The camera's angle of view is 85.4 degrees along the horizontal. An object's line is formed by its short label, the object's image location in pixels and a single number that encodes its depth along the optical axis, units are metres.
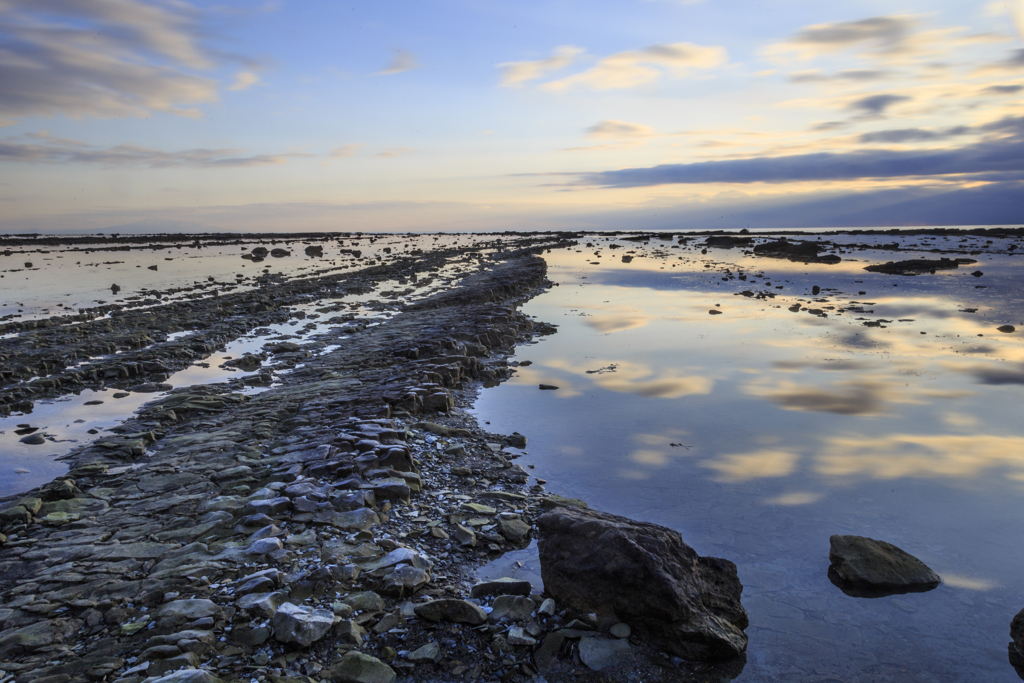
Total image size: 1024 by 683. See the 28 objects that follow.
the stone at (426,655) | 4.21
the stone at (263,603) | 4.50
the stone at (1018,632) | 4.36
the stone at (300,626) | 4.23
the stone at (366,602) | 4.71
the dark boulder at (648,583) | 4.34
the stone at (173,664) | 3.85
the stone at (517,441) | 8.92
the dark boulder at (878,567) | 5.28
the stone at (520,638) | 4.38
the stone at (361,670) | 3.96
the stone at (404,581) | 4.94
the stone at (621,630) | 4.47
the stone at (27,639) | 4.12
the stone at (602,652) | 4.22
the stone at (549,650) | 4.24
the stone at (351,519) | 5.94
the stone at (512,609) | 4.66
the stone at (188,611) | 4.41
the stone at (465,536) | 5.85
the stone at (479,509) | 6.48
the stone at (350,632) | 4.34
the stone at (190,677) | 3.66
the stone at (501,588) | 4.96
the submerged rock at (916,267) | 39.91
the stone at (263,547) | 5.34
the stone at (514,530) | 6.02
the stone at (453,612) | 4.58
